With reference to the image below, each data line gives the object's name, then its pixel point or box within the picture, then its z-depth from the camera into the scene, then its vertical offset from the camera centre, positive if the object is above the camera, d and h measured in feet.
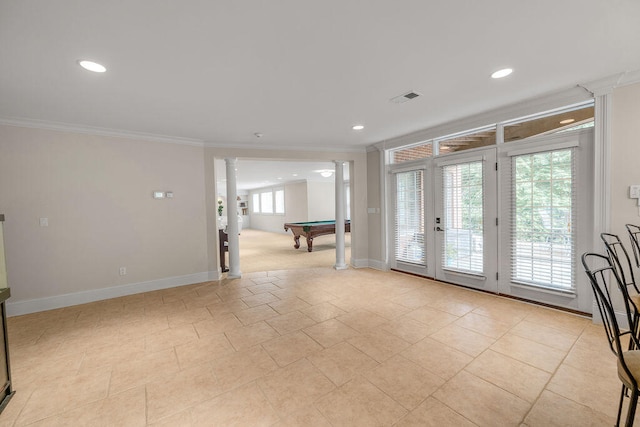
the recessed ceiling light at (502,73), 7.59 +3.82
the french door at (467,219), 11.68 -0.66
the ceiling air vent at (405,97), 9.12 +3.83
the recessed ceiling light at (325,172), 27.25 +3.82
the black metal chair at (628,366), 3.45 -2.37
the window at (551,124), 9.25 +2.98
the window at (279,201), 41.63 +1.20
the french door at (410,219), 14.49 -0.77
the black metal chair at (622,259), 8.24 -1.80
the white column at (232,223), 15.88 -0.82
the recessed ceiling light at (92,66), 6.68 +3.76
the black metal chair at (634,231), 7.67 -0.90
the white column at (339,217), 17.72 -0.66
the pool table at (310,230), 24.27 -2.11
